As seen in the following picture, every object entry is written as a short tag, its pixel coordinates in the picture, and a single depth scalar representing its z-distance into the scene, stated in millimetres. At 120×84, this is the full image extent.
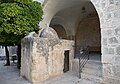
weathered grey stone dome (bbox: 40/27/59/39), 2981
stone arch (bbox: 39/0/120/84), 2399
